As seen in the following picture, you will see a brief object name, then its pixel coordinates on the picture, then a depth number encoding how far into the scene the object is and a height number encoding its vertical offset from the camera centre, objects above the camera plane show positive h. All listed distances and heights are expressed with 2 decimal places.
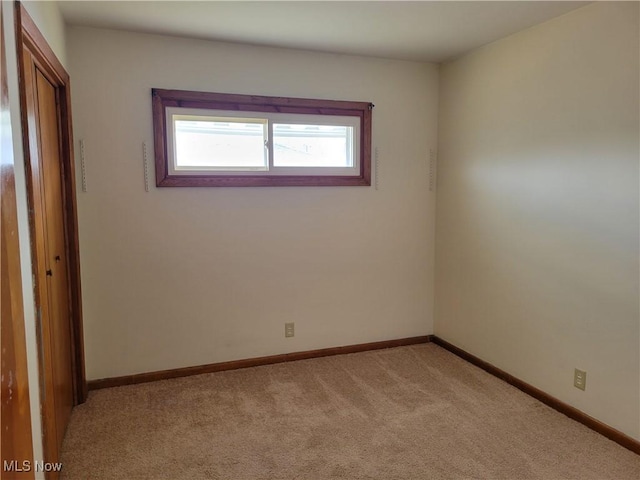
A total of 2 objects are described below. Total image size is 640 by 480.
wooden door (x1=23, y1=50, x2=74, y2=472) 1.92 -0.27
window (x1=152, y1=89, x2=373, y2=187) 3.12 +0.46
